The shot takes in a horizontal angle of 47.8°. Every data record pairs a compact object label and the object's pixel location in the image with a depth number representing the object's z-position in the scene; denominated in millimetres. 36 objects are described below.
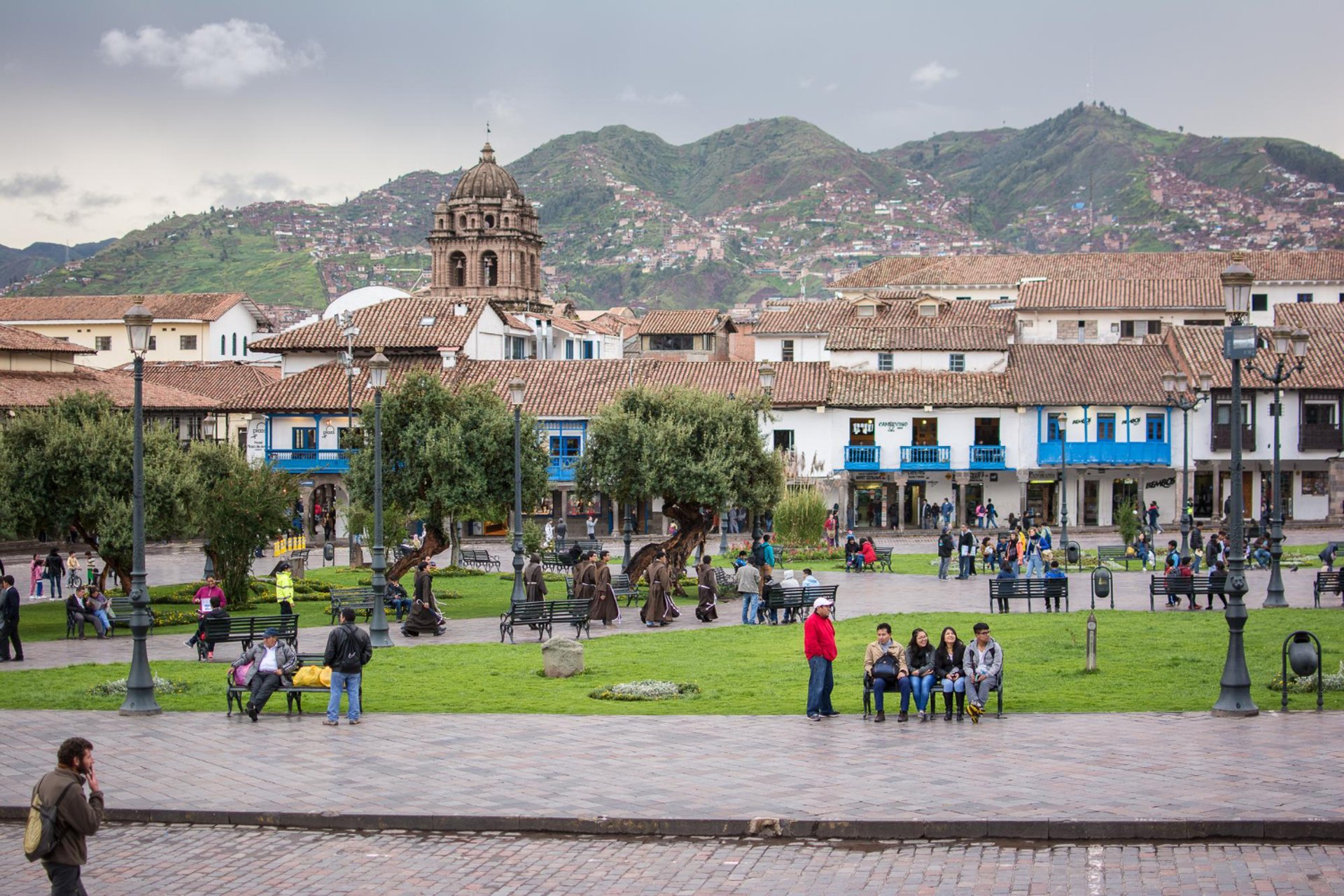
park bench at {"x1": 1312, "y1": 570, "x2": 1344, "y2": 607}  26531
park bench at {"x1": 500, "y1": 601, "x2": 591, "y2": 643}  24844
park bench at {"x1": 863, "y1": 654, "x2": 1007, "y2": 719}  16453
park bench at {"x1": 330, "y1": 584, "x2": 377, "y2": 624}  29028
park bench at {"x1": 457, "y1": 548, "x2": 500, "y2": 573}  40531
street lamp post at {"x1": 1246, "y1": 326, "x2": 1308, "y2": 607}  25344
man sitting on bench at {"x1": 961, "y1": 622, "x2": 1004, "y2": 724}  16312
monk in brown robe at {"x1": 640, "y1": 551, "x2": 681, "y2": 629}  26641
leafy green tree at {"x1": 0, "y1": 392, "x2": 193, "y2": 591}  30922
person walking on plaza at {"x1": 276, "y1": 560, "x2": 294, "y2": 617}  28281
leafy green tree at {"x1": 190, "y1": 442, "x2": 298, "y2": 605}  30484
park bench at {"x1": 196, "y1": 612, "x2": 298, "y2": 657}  21859
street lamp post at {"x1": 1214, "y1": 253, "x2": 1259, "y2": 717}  15977
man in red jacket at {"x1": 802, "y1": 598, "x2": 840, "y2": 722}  16453
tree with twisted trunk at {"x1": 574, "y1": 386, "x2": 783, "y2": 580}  32656
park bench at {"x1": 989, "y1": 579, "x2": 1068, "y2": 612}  27188
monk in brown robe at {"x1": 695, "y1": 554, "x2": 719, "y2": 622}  27781
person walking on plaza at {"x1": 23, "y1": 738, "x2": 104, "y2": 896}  8984
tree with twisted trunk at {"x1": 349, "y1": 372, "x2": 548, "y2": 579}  32656
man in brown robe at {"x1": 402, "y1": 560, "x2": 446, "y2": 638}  26203
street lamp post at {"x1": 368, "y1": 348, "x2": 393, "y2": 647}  24719
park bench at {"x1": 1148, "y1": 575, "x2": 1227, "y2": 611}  26797
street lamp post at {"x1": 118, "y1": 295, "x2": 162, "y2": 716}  17656
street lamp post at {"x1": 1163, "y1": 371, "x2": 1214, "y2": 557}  40531
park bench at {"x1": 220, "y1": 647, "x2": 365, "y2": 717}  17281
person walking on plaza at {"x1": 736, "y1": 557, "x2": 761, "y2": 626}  27359
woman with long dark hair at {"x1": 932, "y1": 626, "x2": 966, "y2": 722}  16422
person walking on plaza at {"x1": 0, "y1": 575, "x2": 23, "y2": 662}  23188
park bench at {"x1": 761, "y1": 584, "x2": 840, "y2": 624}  26797
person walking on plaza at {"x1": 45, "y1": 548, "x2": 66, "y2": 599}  35688
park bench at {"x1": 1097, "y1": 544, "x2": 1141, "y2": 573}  38131
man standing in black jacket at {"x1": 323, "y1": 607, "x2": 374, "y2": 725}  16656
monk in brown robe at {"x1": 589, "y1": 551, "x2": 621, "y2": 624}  26828
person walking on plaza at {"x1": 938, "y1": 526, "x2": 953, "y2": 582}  35812
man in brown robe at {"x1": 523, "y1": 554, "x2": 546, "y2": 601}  27484
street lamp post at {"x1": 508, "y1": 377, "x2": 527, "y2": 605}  28422
